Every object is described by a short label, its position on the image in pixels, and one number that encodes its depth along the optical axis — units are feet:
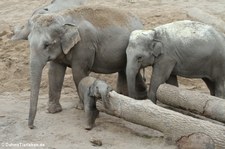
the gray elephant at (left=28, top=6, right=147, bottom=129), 37.05
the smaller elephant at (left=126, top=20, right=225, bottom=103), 39.41
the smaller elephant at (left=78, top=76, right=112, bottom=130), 36.63
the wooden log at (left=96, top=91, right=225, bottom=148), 31.67
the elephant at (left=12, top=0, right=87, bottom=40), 40.90
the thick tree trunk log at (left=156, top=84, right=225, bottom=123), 35.42
